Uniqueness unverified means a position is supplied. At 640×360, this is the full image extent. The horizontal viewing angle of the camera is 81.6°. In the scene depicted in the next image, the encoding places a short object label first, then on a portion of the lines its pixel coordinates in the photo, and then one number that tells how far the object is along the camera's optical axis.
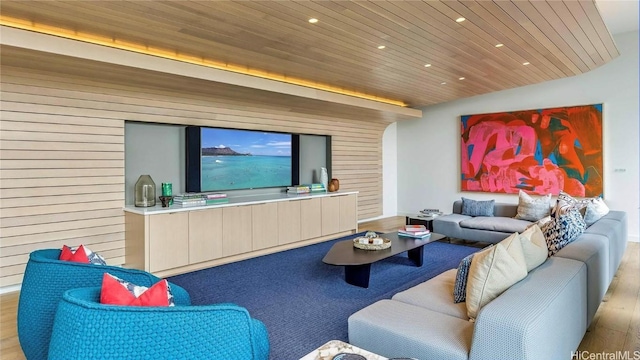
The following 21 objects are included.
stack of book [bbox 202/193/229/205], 4.71
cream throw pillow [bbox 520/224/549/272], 2.18
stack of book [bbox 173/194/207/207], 4.40
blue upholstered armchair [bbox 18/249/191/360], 1.92
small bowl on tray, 3.93
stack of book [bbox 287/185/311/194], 6.05
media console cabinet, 4.05
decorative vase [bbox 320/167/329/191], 6.59
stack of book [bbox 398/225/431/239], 4.47
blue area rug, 2.75
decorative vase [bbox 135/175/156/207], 4.39
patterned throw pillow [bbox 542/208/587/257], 2.76
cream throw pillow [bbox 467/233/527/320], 1.94
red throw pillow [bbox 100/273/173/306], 1.42
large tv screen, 4.92
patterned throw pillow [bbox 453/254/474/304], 2.26
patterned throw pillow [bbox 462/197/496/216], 5.83
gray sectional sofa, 1.60
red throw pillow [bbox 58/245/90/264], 2.17
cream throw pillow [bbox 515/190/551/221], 5.23
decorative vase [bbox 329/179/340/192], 6.57
